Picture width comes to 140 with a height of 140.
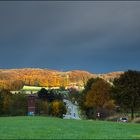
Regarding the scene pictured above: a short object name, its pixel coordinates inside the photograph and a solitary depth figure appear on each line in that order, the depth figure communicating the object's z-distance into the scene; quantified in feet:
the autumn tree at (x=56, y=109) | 515.09
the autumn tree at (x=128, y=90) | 308.81
